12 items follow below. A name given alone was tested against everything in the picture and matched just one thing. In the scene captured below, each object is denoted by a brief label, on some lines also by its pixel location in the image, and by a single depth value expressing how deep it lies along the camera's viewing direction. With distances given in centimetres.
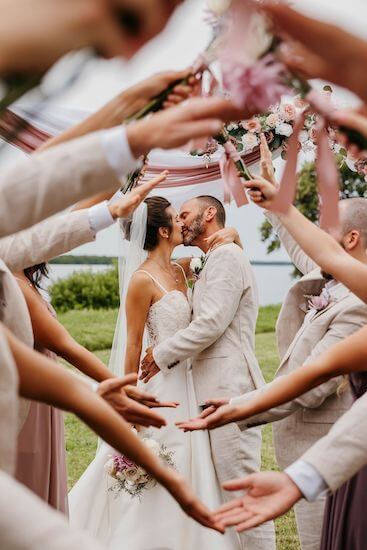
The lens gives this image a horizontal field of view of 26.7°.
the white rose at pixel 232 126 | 451
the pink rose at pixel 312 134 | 416
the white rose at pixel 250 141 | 448
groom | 457
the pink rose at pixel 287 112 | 451
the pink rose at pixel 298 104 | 434
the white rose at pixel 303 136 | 434
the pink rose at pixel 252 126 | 455
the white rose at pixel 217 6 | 194
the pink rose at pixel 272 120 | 453
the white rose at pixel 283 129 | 453
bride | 459
